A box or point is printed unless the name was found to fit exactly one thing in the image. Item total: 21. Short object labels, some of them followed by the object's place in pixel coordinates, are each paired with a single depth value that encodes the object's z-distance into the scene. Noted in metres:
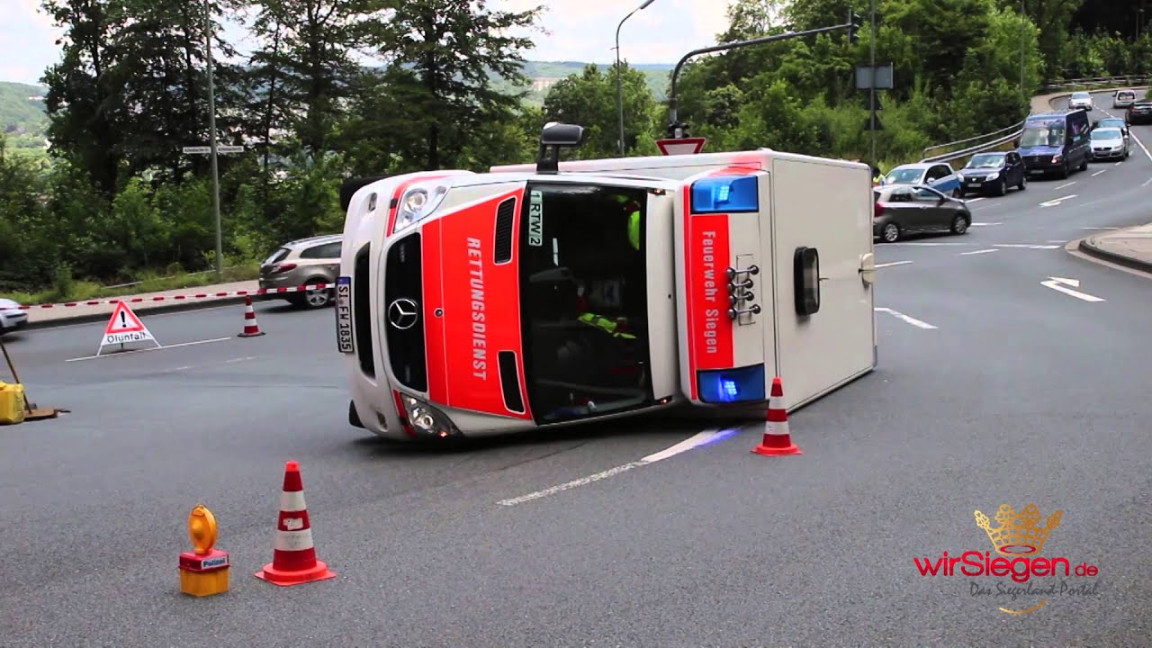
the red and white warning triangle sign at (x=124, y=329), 21.57
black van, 53.47
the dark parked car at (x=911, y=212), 35.16
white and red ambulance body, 9.44
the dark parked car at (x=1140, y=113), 81.99
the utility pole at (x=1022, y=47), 79.44
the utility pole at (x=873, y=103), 54.86
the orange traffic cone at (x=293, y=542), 6.24
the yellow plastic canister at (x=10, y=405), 13.77
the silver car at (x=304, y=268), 26.62
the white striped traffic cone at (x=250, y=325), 22.45
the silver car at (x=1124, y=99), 90.81
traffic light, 38.72
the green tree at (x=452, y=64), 43.69
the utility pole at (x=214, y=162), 33.28
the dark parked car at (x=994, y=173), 48.59
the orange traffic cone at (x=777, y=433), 9.33
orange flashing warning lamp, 6.00
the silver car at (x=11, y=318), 24.25
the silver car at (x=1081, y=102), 80.94
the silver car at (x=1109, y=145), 60.78
